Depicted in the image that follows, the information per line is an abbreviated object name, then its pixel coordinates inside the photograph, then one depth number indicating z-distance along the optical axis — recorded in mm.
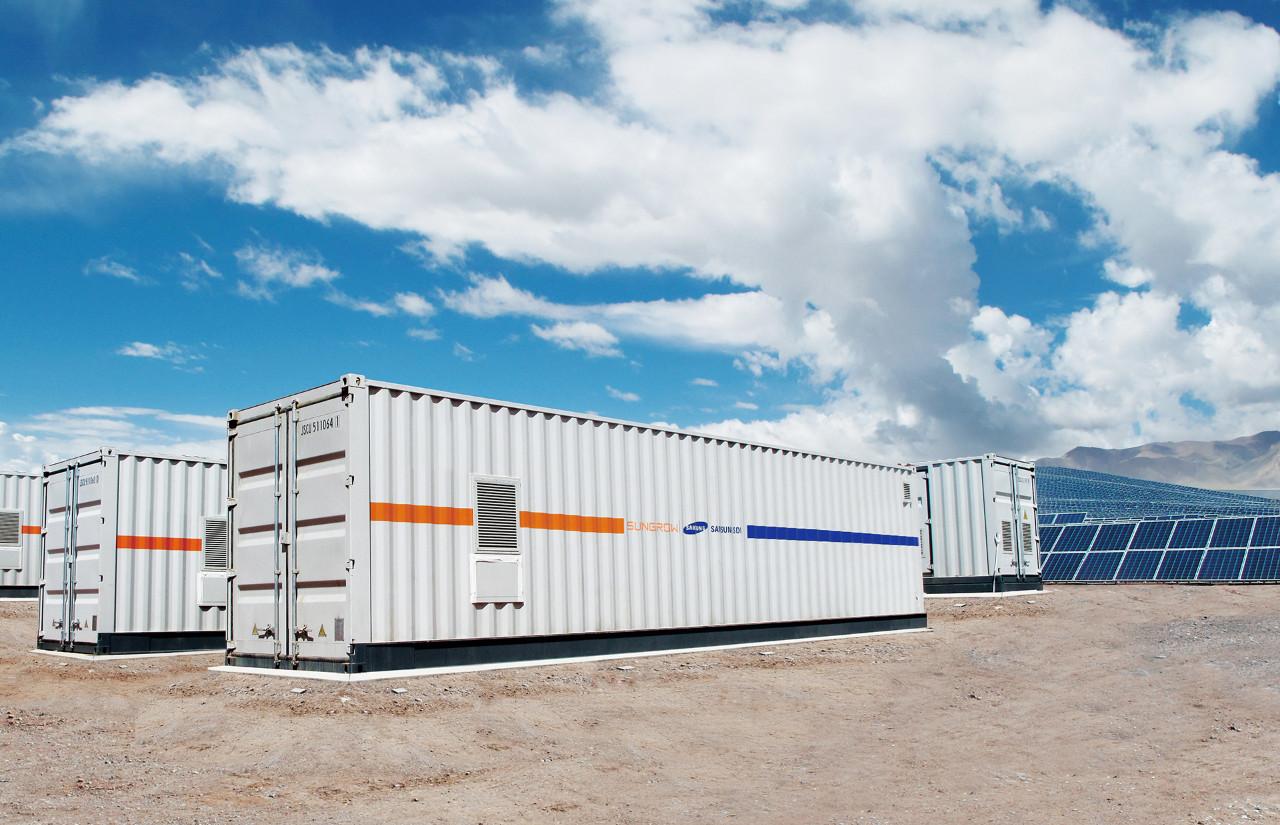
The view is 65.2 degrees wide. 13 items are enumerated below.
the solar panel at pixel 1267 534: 30281
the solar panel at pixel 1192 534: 31938
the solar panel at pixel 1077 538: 34906
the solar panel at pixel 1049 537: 36031
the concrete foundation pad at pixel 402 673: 12438
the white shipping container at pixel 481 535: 12789
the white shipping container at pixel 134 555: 18469
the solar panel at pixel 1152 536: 32656
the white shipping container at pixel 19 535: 27703
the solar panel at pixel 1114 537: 33903
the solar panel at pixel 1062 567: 32625
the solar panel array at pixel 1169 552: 29594
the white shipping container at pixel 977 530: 27125
